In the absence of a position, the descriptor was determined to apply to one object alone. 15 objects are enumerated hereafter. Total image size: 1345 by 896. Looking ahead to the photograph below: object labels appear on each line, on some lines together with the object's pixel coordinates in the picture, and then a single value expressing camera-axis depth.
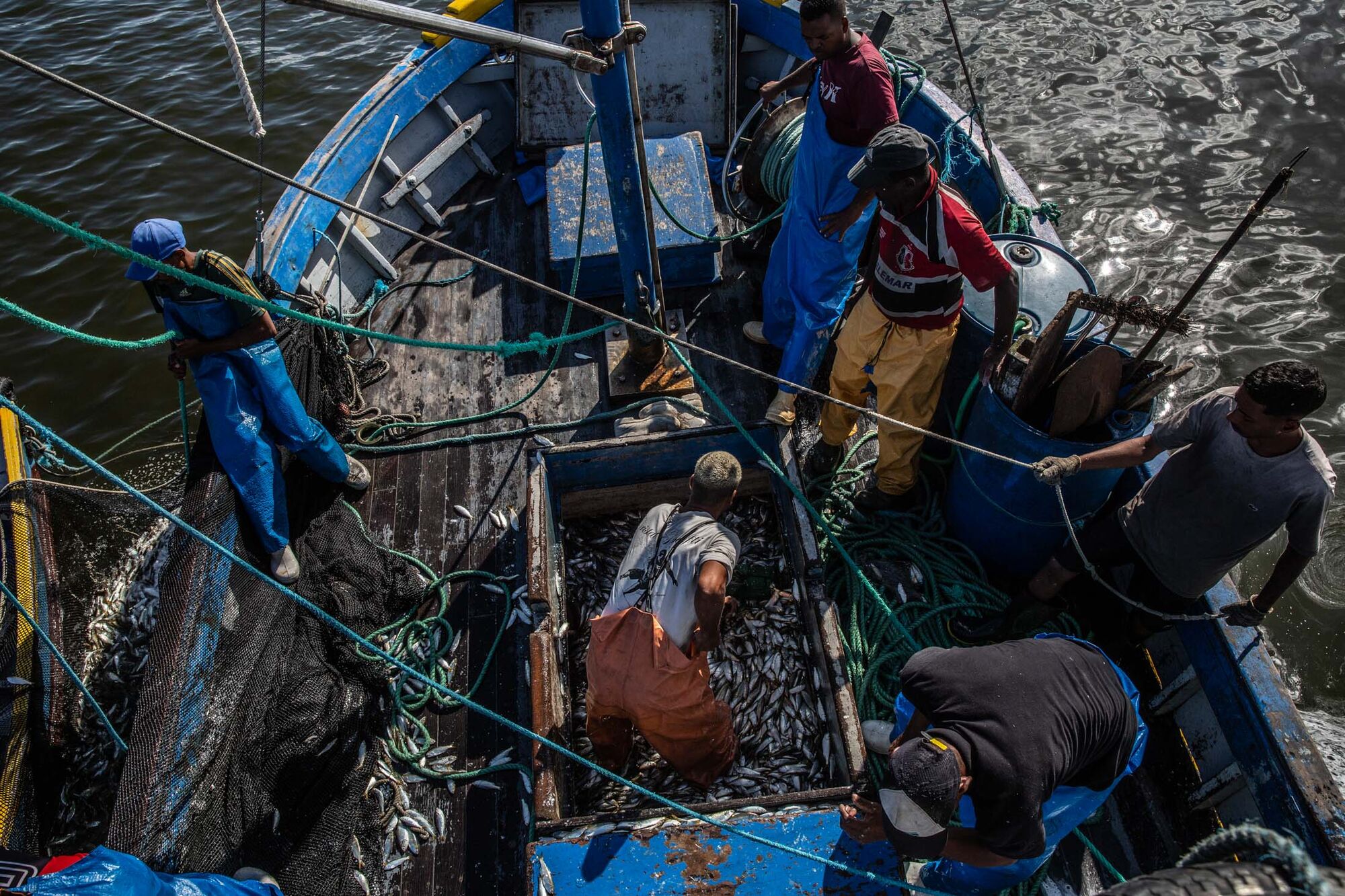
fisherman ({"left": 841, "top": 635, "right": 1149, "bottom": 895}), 2.68
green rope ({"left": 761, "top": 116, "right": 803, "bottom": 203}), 6.08
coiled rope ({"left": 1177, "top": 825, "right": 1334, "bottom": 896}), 1.78
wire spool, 6.11
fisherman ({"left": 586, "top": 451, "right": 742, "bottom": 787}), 3.31
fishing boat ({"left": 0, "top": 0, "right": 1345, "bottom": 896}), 3.31
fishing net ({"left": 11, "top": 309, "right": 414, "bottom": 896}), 3.41
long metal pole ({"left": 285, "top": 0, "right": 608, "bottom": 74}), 2.92
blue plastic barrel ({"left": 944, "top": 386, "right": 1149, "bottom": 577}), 3.93
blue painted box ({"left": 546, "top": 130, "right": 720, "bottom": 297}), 6.10
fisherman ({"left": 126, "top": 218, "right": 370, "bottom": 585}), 4.26
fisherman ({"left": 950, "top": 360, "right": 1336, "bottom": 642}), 3.11
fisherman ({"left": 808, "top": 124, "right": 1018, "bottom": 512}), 3.94
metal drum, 4.57
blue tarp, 2.68
